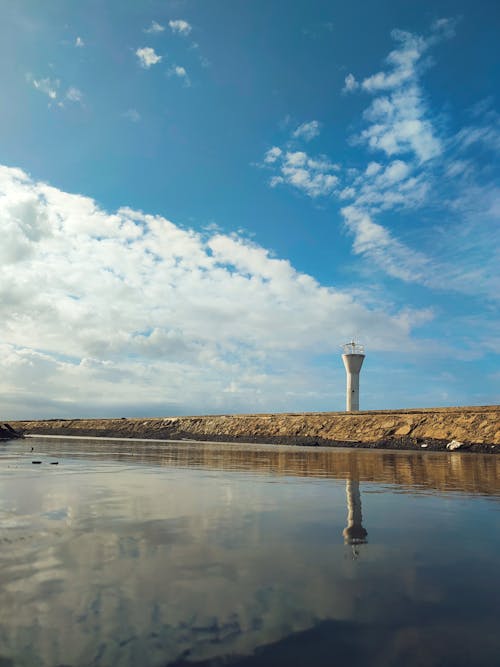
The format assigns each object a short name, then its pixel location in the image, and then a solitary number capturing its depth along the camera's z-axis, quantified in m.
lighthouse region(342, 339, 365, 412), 63.70
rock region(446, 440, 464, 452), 33.47
